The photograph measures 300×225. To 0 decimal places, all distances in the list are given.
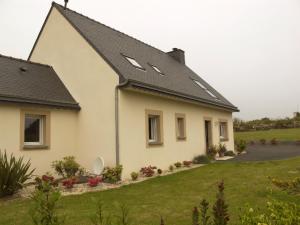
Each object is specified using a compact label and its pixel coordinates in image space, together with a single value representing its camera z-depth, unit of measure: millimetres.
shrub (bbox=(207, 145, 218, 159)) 17723
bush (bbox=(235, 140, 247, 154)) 21422
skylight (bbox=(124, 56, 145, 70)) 13828
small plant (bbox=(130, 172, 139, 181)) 11249
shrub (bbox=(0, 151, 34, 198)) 8664
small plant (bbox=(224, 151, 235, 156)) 19625
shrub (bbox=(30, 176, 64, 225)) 3238
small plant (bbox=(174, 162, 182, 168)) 14445
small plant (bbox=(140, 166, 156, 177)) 11867
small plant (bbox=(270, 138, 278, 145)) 26298
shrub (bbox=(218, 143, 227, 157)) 19016
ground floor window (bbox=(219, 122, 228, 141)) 21511
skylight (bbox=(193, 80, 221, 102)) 19953
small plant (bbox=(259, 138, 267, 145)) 27188
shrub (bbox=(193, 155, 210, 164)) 16234
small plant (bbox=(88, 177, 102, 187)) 9925
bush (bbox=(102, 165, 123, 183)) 10664
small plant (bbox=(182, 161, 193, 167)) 14984
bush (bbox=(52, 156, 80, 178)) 11188
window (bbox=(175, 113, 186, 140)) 15433
